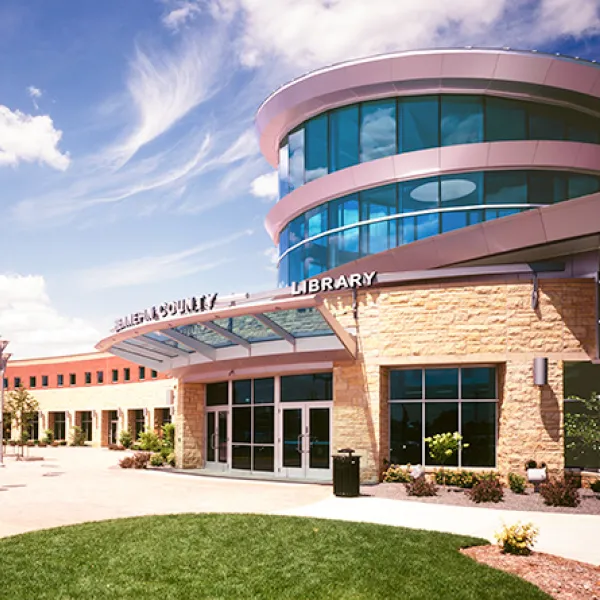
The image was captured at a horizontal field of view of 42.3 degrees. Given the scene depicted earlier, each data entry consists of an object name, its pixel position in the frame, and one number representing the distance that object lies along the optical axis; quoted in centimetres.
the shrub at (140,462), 3003
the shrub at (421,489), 1991
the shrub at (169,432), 3975
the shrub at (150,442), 4459
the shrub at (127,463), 3028
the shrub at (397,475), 2238
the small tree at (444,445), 2183
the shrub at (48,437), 6184
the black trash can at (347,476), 1986
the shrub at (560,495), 1820
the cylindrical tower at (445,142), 2691
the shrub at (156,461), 3009
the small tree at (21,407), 4767
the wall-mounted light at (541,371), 2120
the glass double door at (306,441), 2456
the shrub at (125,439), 5313
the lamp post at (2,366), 3289
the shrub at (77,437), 6106
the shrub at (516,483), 2045
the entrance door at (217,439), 2825
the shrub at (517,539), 1189
